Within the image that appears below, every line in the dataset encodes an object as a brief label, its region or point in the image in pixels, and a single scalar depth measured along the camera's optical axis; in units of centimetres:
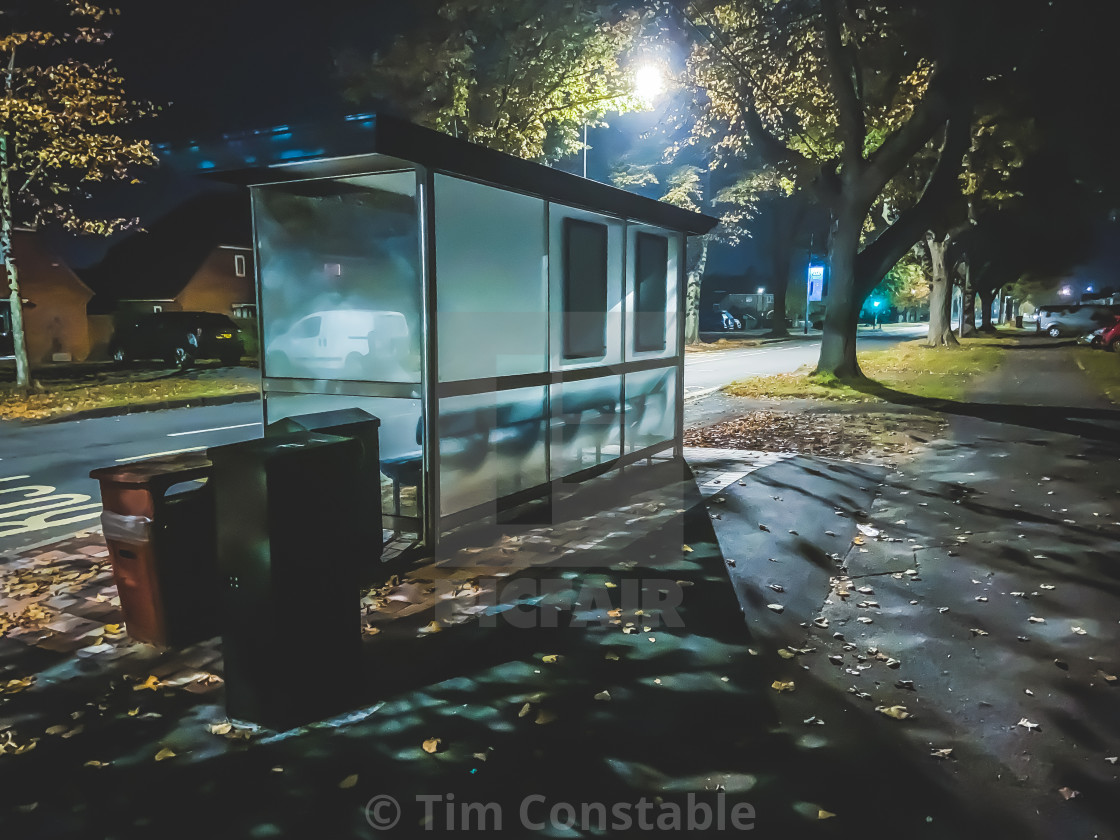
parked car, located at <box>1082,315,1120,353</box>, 3262
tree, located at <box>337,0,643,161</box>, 2136
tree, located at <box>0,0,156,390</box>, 1662
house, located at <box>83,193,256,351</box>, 4166
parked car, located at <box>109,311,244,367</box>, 2691
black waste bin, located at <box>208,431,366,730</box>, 367
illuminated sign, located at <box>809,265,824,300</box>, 5022
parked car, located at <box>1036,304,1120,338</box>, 4209
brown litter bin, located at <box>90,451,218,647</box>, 459
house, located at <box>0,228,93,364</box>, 3372
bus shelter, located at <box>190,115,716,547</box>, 610
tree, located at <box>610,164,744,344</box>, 3641
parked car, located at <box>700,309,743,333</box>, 5819
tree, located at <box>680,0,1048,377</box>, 1653
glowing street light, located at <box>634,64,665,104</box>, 1814
